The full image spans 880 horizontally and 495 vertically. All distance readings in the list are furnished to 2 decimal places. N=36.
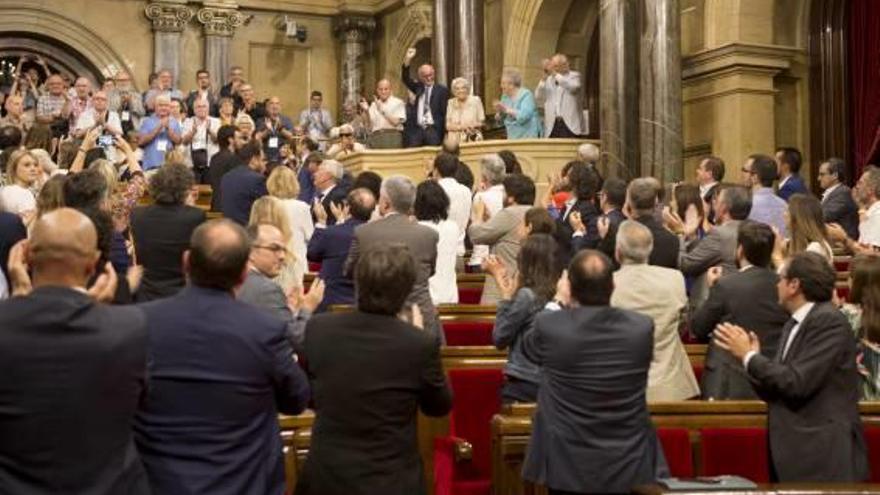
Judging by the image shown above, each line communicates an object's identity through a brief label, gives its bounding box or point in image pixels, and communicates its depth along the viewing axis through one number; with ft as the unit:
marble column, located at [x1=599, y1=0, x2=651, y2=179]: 43.04
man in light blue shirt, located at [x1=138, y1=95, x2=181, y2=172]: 42.65
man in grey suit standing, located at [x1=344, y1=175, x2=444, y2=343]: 20.15
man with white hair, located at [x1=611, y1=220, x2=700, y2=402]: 17.11
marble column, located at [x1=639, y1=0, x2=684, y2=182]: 41.98
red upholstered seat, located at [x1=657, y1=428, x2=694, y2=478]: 15.42
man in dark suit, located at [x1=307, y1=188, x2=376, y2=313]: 23.00
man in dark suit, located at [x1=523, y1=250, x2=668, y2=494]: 13.52
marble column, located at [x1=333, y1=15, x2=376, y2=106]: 68.13
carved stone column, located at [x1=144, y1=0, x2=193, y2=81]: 63.05
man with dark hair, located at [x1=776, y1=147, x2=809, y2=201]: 31.76
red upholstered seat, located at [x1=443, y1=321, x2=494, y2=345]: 22.65
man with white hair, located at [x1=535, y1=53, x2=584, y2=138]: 43.52
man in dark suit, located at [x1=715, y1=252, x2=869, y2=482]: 14.12
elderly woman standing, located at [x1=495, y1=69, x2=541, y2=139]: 43.68
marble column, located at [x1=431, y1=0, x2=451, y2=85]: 55.52
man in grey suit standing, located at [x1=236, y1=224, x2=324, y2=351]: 15.19
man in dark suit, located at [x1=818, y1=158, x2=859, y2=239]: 30.48
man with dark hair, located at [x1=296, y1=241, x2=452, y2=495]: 12.25
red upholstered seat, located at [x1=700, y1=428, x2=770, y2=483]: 15.64
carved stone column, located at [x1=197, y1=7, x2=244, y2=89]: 63.87
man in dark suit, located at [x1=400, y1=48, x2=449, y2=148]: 45.70
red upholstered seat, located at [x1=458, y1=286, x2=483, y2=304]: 28.96
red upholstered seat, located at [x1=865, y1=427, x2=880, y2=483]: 15.79
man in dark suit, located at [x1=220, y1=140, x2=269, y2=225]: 28.73
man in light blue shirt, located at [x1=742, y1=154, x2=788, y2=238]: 27.61
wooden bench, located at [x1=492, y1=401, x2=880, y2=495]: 15.26
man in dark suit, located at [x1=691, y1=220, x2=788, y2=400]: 17.22
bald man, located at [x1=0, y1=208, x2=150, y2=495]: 10.10
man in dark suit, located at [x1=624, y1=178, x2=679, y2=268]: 22.09
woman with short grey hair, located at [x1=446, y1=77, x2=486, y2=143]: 44.55
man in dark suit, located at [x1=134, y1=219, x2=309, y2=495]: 11.56
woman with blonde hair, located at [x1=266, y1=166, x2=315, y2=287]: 25.21
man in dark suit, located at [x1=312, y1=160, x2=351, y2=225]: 31.83
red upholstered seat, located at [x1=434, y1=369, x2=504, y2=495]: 18.52
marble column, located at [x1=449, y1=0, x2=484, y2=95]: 53.78
